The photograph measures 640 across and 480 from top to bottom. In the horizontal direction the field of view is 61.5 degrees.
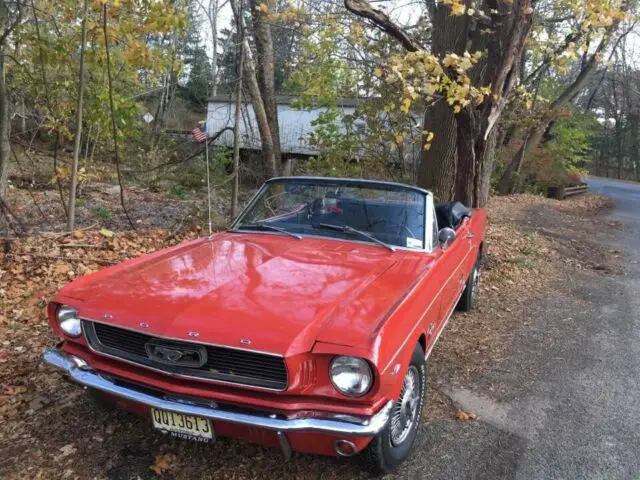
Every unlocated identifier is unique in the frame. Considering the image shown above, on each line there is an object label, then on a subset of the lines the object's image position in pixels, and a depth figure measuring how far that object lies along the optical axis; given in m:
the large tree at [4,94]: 6.27
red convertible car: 2.63
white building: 10.53
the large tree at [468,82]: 6.83
